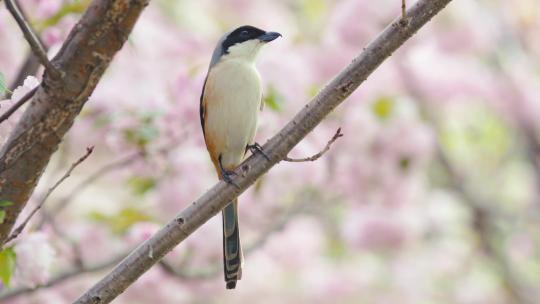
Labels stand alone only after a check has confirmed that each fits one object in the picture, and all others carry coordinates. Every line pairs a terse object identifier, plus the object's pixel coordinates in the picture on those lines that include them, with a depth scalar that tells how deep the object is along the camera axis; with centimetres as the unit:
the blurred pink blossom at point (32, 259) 427
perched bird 539
